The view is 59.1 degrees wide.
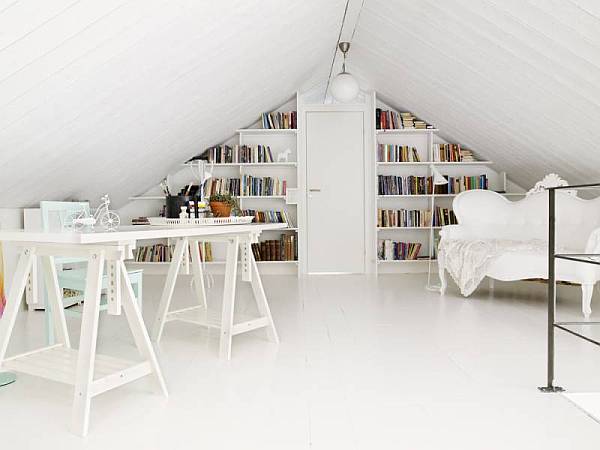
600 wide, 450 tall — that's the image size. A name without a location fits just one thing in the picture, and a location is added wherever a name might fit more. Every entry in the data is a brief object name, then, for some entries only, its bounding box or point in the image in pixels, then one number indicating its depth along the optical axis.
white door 6.46
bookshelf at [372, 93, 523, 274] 6.37
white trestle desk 2.00
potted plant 3.14
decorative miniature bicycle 2.34
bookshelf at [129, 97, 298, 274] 6.44
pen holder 3.01
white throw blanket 4.30
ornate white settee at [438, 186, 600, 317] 4.09
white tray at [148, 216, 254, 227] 2.88
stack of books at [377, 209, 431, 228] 6.36
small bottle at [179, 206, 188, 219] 2.93
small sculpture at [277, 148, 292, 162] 6.39
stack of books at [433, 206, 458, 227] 6.30
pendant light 5.14
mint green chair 3.00
